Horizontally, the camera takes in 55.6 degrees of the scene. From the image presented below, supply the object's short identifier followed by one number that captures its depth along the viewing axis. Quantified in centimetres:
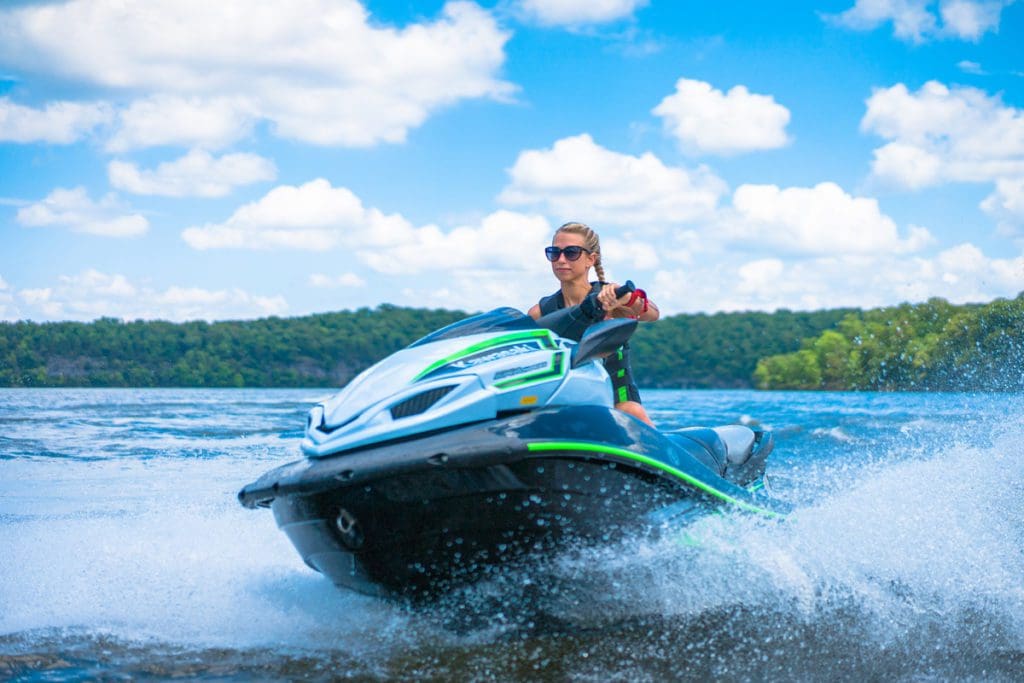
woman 384
